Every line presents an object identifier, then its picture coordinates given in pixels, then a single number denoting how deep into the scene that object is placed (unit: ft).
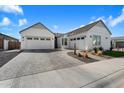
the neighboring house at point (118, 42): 72.77
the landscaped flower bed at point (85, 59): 20.04
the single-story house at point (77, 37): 37.57
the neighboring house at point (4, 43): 43.76
